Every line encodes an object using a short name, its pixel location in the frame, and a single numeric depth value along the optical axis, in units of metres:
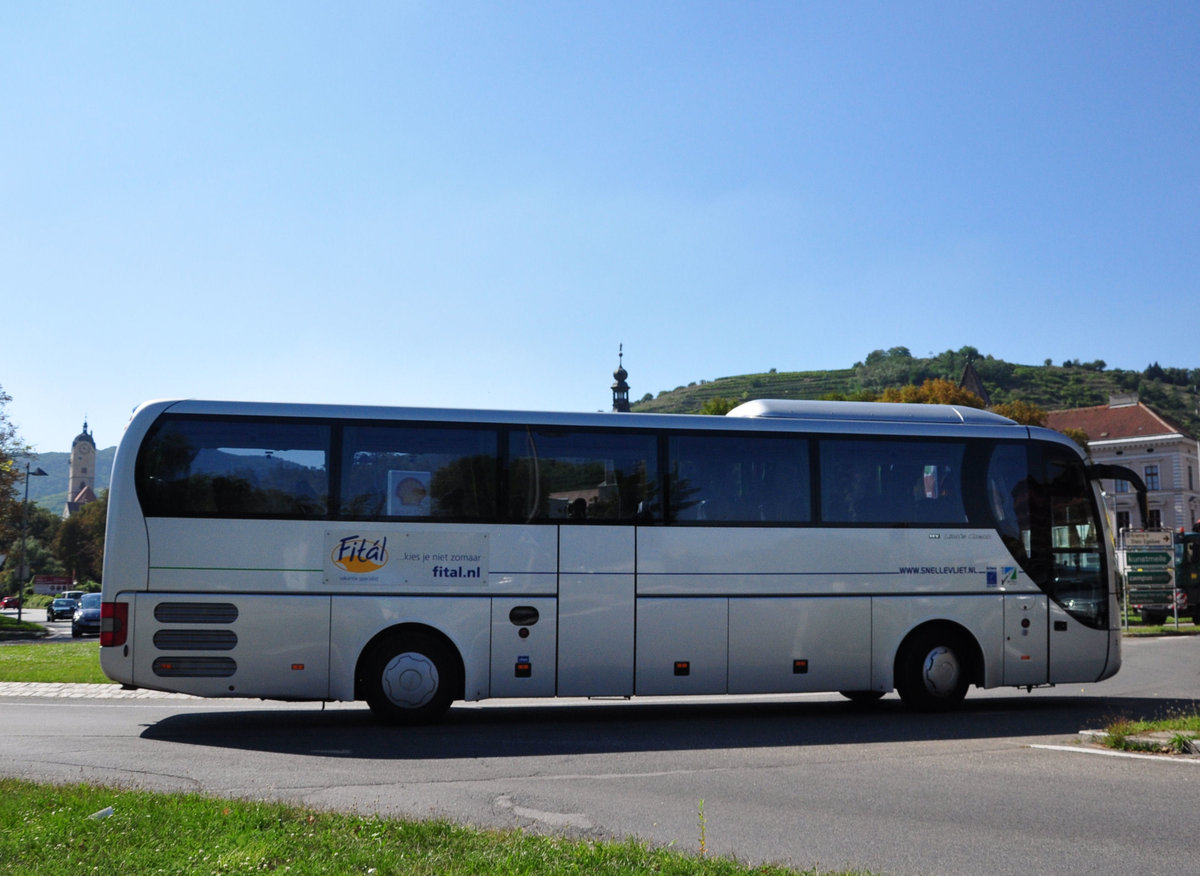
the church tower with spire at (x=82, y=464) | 188.38
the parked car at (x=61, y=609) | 62.84
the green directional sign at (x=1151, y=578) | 38.84
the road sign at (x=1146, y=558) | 38.78
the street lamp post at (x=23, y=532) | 53.08
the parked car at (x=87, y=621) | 41.44
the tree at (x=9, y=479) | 50.16
